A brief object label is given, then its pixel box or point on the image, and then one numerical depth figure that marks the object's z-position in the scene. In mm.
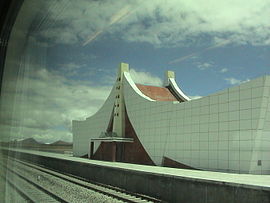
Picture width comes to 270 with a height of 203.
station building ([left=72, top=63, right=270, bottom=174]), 14523
